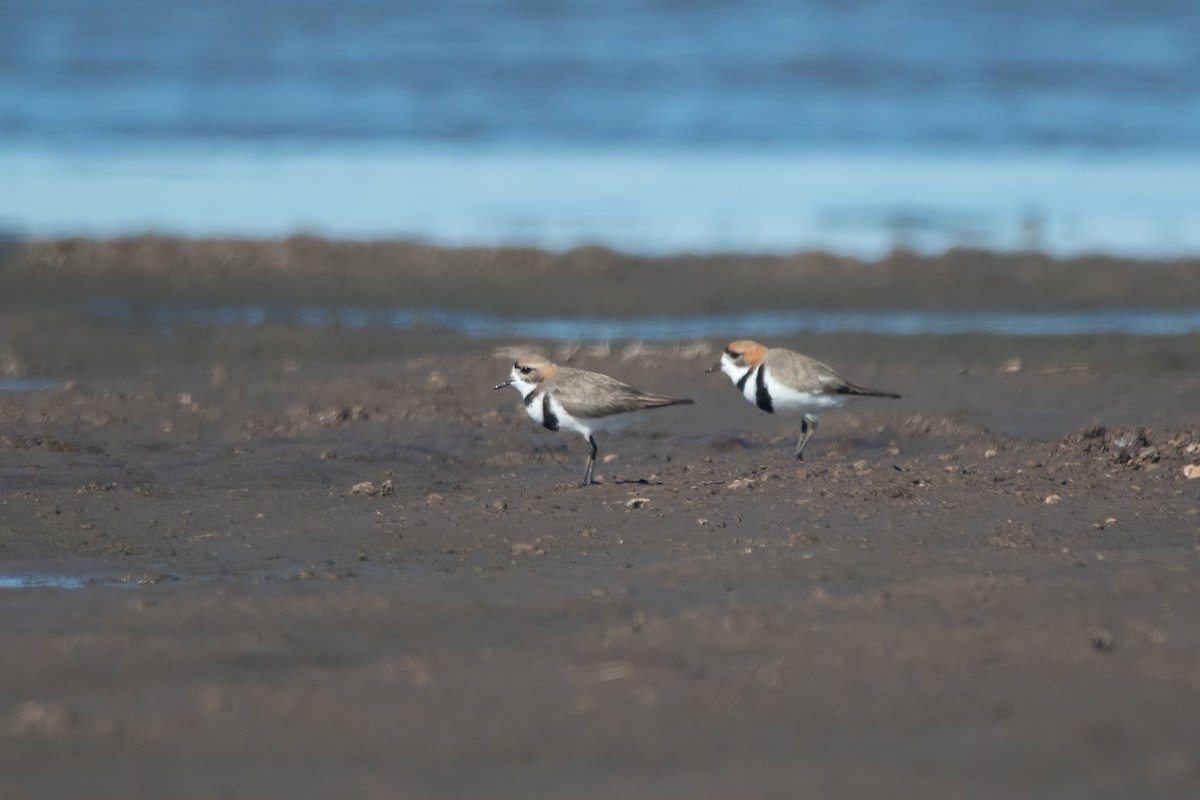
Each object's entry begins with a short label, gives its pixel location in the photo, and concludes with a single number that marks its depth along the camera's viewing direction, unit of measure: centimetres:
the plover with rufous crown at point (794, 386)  2006
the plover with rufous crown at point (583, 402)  1892
